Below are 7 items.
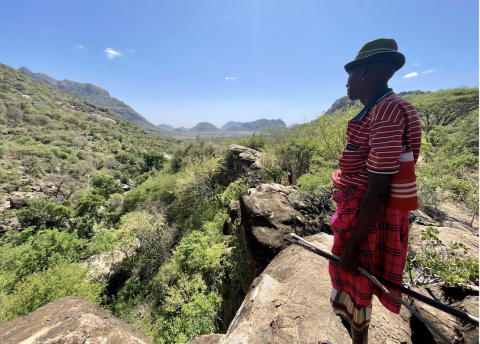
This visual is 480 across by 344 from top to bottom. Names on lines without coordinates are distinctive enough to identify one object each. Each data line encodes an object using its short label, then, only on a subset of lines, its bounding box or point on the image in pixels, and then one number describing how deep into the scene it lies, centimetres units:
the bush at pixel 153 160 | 4953
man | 122
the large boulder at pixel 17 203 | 2600
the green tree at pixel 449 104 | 2415
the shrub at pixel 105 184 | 3234
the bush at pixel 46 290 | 980
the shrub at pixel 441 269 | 235
